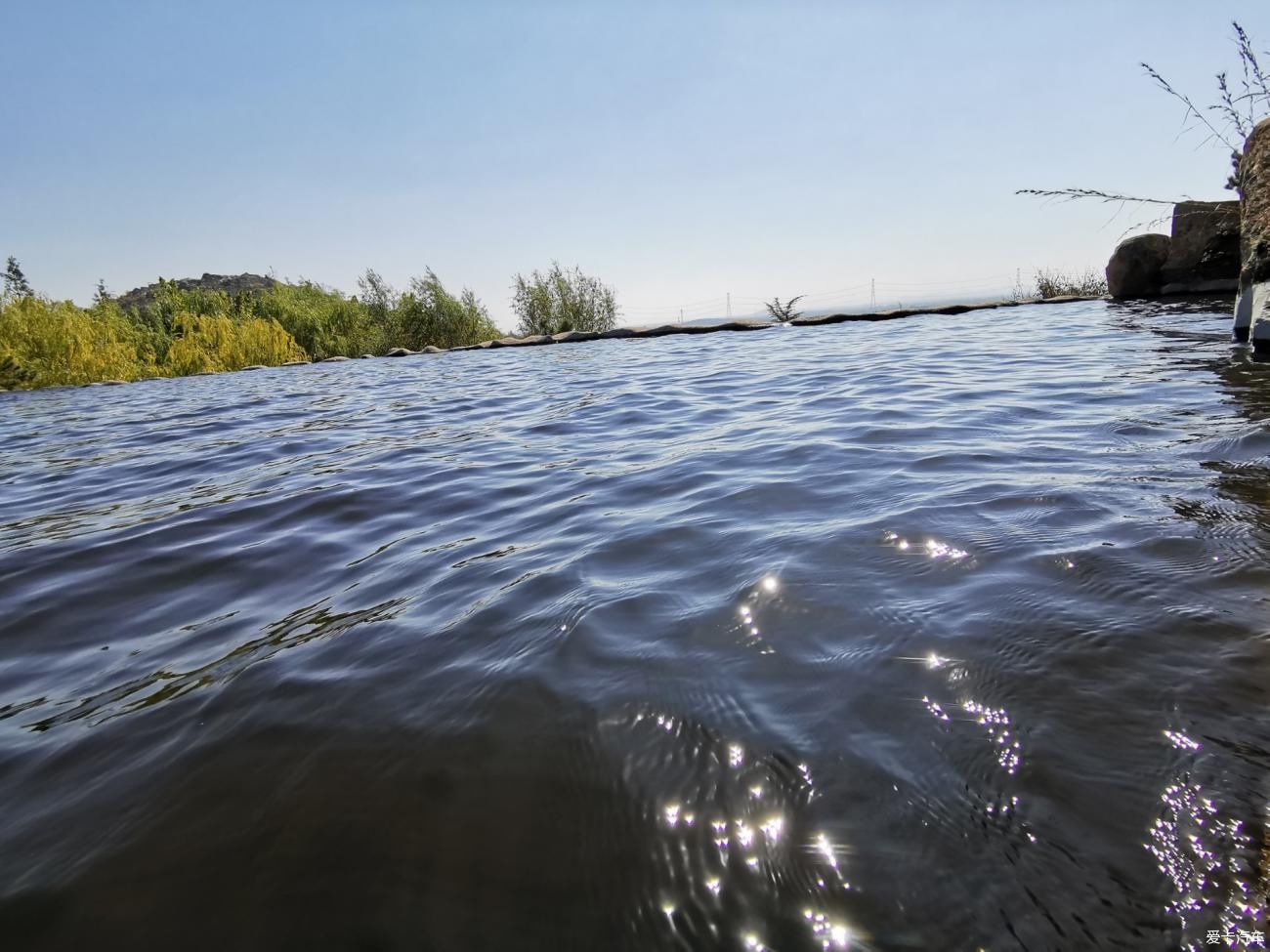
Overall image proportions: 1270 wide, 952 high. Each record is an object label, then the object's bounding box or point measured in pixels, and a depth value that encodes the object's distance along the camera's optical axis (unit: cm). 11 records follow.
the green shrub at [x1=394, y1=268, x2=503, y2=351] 2538
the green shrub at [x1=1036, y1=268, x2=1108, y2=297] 1669
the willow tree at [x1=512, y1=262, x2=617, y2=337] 2481
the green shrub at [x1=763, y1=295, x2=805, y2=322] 2132
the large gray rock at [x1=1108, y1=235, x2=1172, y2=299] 1280
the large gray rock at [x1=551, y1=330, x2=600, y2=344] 1902
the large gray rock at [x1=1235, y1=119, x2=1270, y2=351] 537
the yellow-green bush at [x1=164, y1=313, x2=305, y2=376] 1909
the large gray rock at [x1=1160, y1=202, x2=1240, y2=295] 1137
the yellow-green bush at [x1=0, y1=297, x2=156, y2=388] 1596
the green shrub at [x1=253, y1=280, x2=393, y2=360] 2591
